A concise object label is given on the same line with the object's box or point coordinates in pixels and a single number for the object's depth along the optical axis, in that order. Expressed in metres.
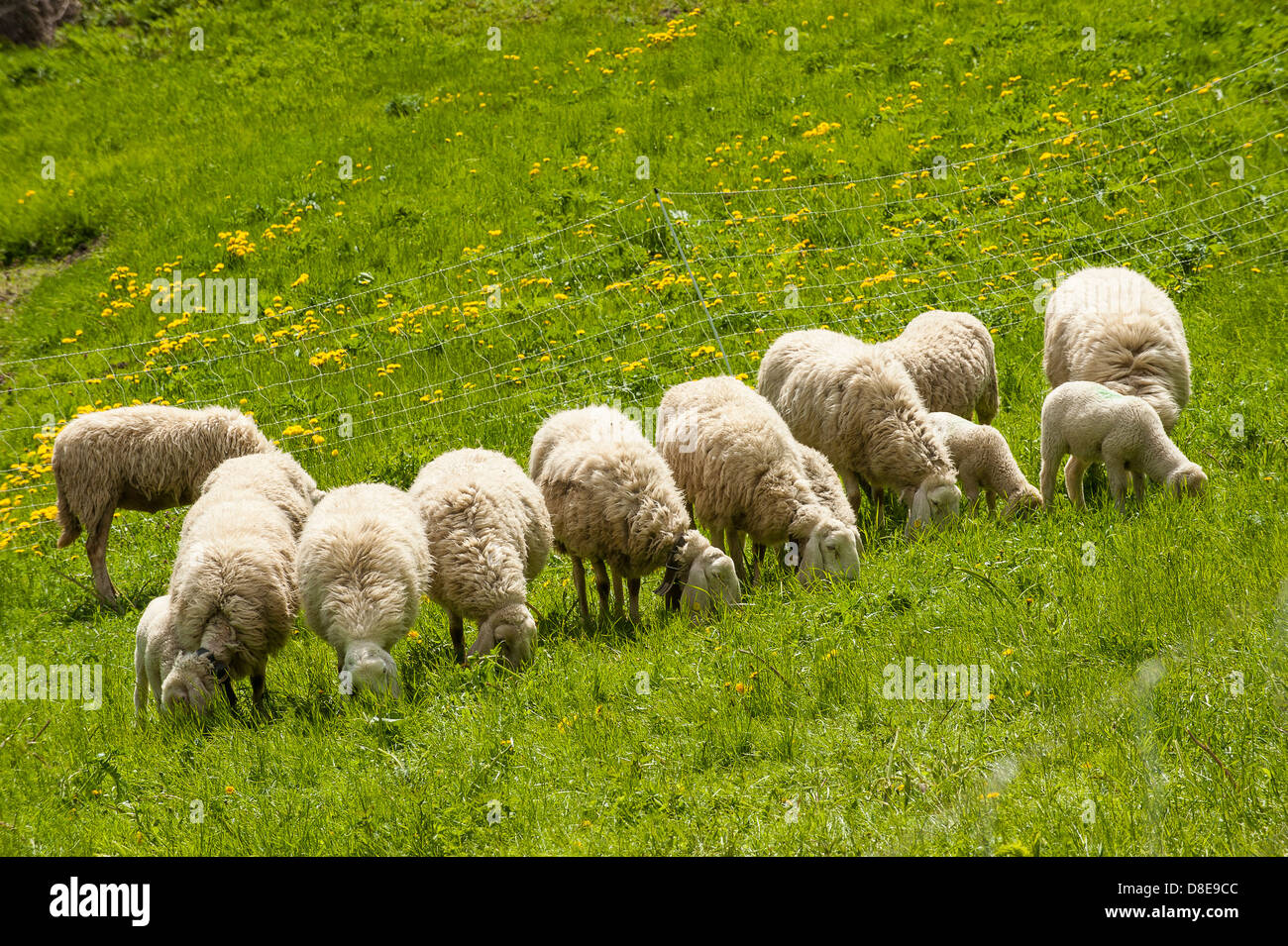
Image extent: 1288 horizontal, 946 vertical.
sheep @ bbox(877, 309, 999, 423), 17.69
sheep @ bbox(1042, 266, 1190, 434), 16.03
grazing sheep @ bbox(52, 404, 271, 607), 18.92
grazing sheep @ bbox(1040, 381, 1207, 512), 13.84
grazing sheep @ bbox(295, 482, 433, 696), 12.20
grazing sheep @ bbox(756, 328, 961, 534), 15.58
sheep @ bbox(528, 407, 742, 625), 13.87
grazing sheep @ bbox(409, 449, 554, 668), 12.90
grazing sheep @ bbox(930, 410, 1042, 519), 15.21
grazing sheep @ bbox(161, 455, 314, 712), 12.73
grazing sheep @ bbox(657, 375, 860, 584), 14.02
